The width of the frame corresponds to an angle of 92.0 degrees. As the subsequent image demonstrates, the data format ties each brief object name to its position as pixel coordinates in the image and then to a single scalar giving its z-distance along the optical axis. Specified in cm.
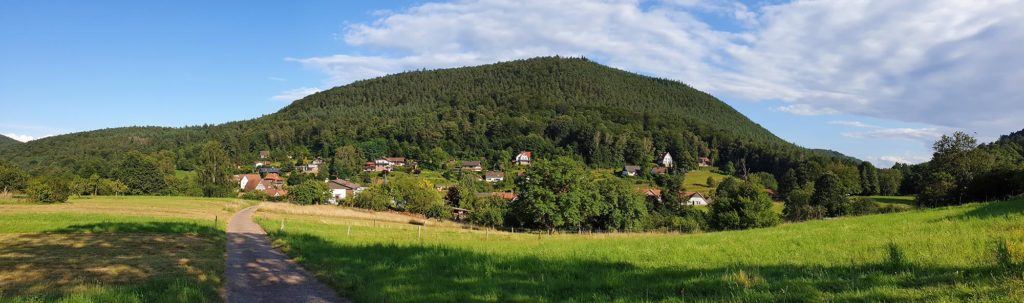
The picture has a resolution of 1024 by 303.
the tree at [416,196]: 7925
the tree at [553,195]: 5675
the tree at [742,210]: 5844
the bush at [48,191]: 5566
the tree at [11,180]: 7506
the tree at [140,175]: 9562
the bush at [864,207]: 7712
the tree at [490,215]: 7000
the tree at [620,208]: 6312
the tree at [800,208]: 7932
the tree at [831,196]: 8162
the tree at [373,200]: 7981
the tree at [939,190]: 6059
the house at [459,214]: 8206
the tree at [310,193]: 8669
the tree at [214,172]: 10500
